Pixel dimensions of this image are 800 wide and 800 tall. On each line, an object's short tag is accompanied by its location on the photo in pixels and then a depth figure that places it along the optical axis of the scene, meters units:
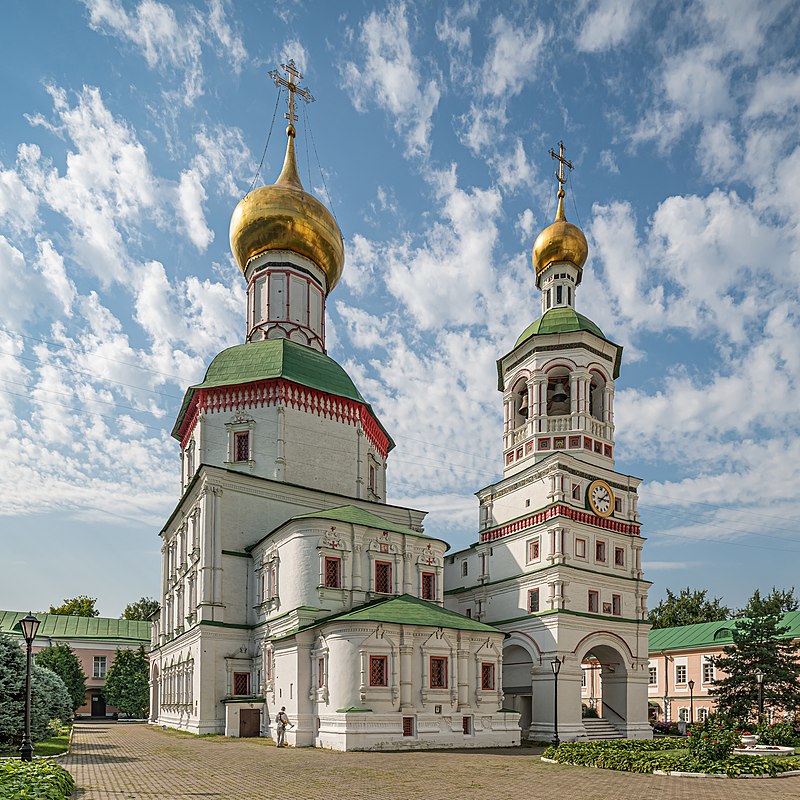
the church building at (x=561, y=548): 29.78
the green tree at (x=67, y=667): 44.47
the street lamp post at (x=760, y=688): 32.31
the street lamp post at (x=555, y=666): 26.61
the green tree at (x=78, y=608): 65.06
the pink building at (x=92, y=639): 49.69
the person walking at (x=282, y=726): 22.29
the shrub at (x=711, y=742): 17.11
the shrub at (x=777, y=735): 23.75
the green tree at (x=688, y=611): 61.34
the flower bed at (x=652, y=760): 16.75
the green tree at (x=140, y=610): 71.50
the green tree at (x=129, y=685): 46.41
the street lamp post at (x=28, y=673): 14.13
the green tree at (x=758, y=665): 33.16
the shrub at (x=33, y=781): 9.59
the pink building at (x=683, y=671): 41.84
